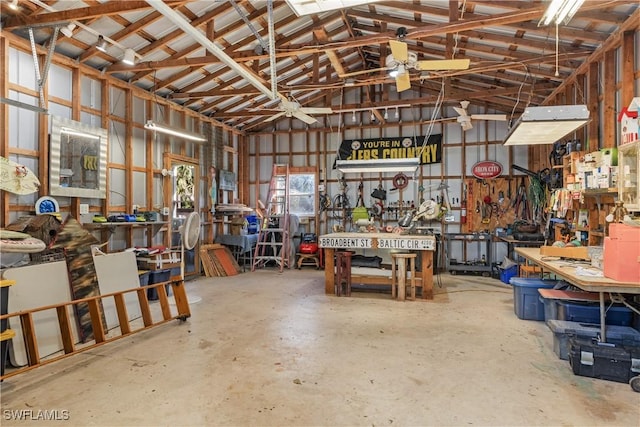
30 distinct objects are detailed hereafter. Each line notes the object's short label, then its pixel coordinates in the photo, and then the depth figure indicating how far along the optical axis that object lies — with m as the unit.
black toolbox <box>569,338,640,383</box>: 3.11
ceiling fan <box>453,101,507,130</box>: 6.82
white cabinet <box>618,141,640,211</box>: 3.80
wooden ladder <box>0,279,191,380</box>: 3.17
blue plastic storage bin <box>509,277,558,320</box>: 4.87
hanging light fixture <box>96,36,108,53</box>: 4.86
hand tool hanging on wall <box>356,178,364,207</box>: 9.66
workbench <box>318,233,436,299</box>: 5.88
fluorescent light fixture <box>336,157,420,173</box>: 5.85
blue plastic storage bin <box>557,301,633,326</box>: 3.74
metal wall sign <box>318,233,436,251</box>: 5.81
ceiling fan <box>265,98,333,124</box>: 5.70
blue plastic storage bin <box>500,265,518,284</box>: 7.38
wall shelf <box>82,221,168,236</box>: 5.46
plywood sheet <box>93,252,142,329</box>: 4.55
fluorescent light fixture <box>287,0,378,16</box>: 2.81
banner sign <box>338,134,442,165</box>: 9.20
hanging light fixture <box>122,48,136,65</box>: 5.25
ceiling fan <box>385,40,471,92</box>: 3.97
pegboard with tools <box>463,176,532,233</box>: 8.59
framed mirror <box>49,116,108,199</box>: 5.05
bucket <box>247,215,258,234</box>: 9.73
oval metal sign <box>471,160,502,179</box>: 8.74
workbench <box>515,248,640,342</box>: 2.91
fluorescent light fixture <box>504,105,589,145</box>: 3.52
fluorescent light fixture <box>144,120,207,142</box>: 5.95
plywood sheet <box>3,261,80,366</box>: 3.46
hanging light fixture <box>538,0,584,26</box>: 2.95
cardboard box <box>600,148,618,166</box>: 4.29
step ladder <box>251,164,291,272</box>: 9.09
